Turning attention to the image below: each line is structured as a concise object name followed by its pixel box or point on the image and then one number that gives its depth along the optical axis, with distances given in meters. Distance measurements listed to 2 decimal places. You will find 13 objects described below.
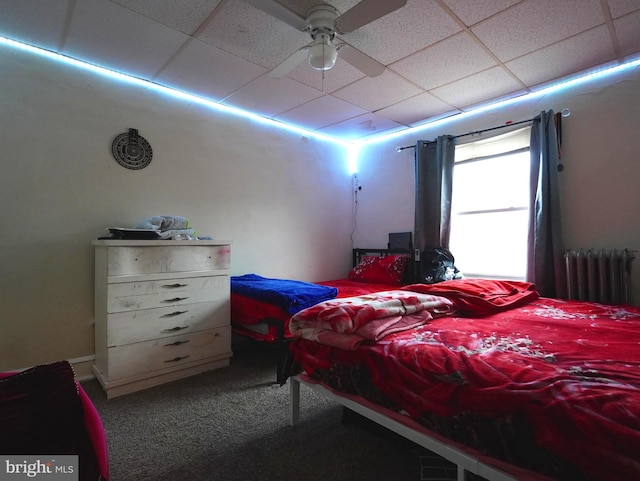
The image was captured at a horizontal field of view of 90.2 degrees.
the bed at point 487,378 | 0.77
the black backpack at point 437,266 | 3.08
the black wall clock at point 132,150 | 2.45
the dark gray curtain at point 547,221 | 2.57
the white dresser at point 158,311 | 1.99
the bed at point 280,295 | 2.21
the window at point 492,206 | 2.95
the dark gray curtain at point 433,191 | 3.28
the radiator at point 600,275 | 2.28
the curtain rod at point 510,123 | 2.64
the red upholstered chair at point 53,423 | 0.70
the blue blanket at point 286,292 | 2.20
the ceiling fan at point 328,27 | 1.50
